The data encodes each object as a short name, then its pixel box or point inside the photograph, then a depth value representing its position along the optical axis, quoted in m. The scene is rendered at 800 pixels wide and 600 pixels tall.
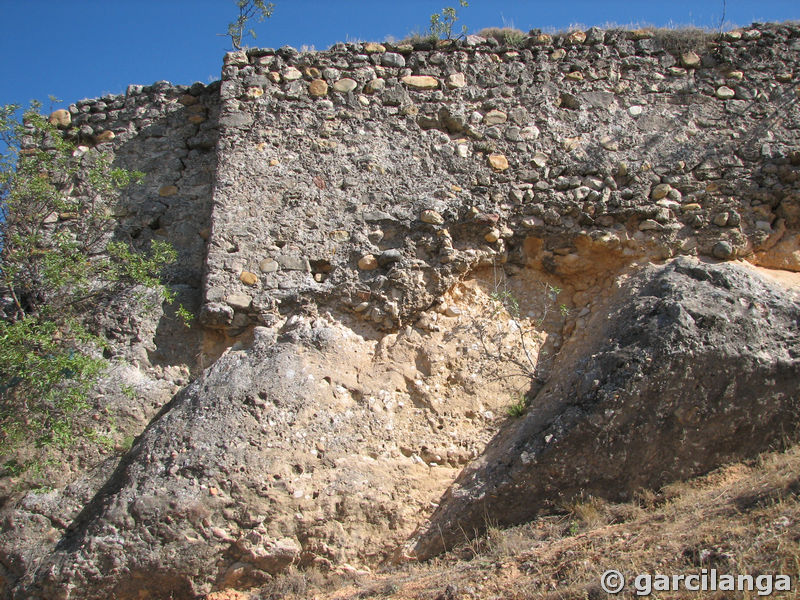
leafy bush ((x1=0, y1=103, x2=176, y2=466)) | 4.07
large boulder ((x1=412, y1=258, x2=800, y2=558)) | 3.73
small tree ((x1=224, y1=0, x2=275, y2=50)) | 5.61
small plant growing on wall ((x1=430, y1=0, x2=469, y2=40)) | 5.34
